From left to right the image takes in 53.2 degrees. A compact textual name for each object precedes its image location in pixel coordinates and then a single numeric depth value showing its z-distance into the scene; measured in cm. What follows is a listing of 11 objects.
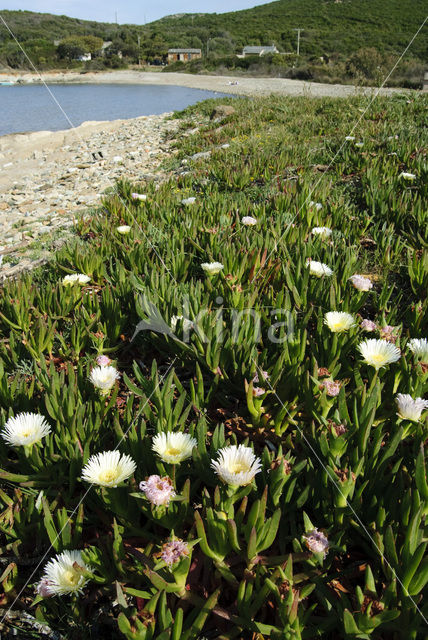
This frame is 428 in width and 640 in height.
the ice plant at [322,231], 242
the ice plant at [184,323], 164
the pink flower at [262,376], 135
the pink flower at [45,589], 89
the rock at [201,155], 560
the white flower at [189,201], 316
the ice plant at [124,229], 272
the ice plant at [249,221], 262
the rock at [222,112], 905
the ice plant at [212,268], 198
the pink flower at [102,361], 139
